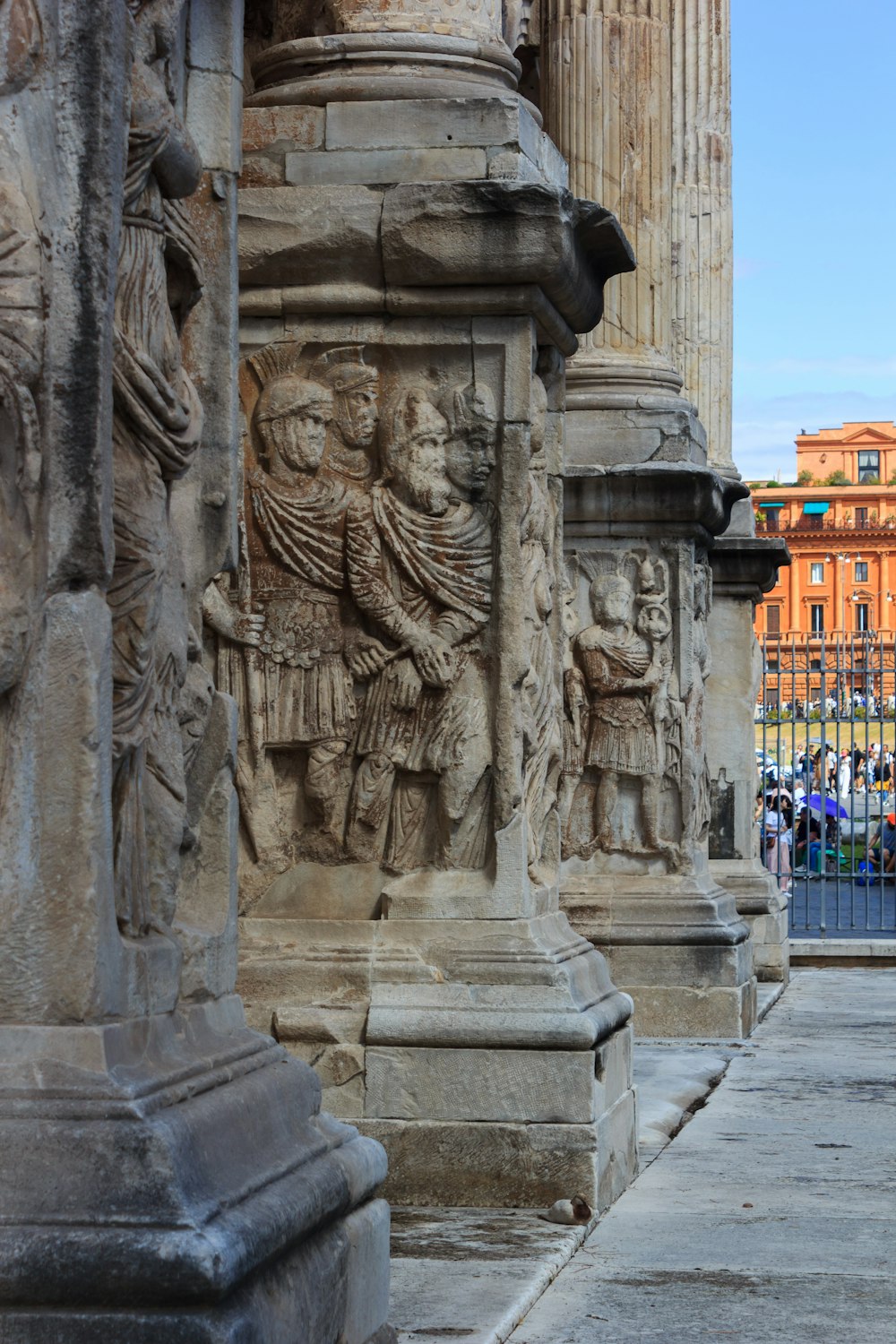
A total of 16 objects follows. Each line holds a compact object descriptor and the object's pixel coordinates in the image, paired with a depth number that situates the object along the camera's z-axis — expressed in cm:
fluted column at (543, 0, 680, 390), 1063
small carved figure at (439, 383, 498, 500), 649
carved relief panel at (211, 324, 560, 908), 648
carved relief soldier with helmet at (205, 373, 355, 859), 656
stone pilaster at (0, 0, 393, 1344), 312
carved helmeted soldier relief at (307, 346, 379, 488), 656
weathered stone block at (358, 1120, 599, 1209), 602
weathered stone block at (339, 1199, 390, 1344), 379
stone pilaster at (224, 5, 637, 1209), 634
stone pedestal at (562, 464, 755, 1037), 1034
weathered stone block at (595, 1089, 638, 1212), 614
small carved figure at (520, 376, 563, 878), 659
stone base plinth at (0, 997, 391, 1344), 306
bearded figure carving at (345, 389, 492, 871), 647
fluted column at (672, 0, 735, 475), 1384
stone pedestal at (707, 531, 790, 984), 1313
